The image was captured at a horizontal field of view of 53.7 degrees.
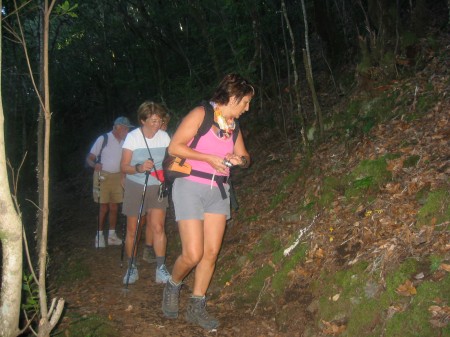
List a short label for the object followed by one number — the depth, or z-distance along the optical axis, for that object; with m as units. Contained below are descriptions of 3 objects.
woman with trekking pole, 5.58
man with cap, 7.82
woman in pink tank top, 4.02
